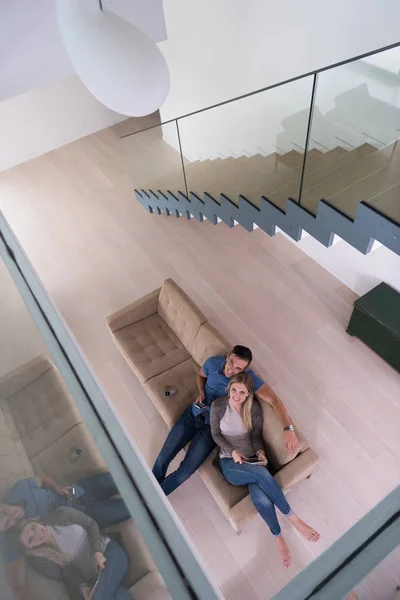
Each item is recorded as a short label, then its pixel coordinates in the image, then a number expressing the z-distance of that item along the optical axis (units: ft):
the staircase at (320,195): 8.98
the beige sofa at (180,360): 10.37
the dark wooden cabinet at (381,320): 12.71
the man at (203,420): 10.59
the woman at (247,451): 9.99
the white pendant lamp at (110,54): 8.08
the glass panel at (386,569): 2.05
